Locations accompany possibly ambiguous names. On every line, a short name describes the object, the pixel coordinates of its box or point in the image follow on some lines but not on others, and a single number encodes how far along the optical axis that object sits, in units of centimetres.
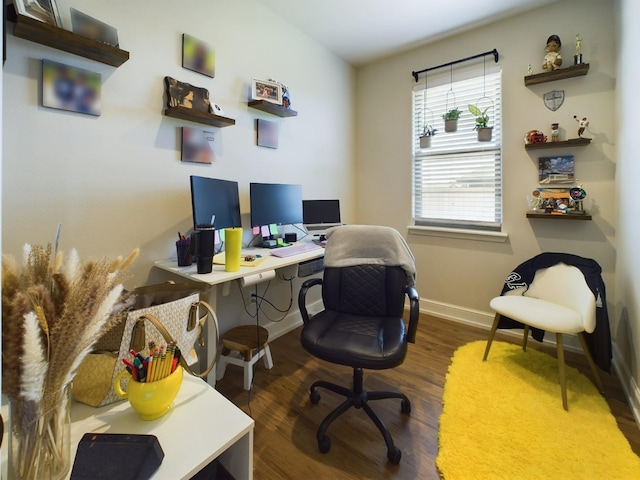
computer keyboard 207
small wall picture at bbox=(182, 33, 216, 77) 193
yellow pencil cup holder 79
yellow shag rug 136
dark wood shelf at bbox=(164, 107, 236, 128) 182
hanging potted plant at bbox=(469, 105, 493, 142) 266
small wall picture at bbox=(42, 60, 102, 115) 144
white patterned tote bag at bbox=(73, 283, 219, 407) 85
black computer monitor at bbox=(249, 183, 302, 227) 220
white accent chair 175
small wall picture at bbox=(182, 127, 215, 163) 196
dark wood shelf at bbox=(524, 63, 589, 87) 223
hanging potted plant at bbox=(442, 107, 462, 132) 282
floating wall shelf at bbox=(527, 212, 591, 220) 225
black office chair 151
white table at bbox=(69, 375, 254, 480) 72
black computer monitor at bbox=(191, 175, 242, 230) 173
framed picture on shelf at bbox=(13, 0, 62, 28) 127
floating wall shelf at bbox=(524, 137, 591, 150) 224
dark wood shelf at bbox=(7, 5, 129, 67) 128
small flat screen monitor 278
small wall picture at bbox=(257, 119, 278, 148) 242
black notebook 64
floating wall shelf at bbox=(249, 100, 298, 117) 228
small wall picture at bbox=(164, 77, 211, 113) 185
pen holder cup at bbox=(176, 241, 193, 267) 174
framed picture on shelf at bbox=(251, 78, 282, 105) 230
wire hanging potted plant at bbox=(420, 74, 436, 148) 302
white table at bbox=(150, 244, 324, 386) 155
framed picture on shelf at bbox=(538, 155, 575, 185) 237
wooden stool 192
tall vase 60
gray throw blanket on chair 184
